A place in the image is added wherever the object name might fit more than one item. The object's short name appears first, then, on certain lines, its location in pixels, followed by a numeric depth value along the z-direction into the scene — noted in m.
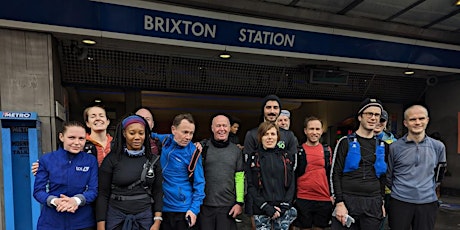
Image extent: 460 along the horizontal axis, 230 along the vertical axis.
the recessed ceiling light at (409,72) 7.03
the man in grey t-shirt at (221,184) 2.83
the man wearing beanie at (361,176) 2.75
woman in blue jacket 2.21
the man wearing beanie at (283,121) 3.54
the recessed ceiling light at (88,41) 4.59
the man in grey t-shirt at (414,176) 2.81
